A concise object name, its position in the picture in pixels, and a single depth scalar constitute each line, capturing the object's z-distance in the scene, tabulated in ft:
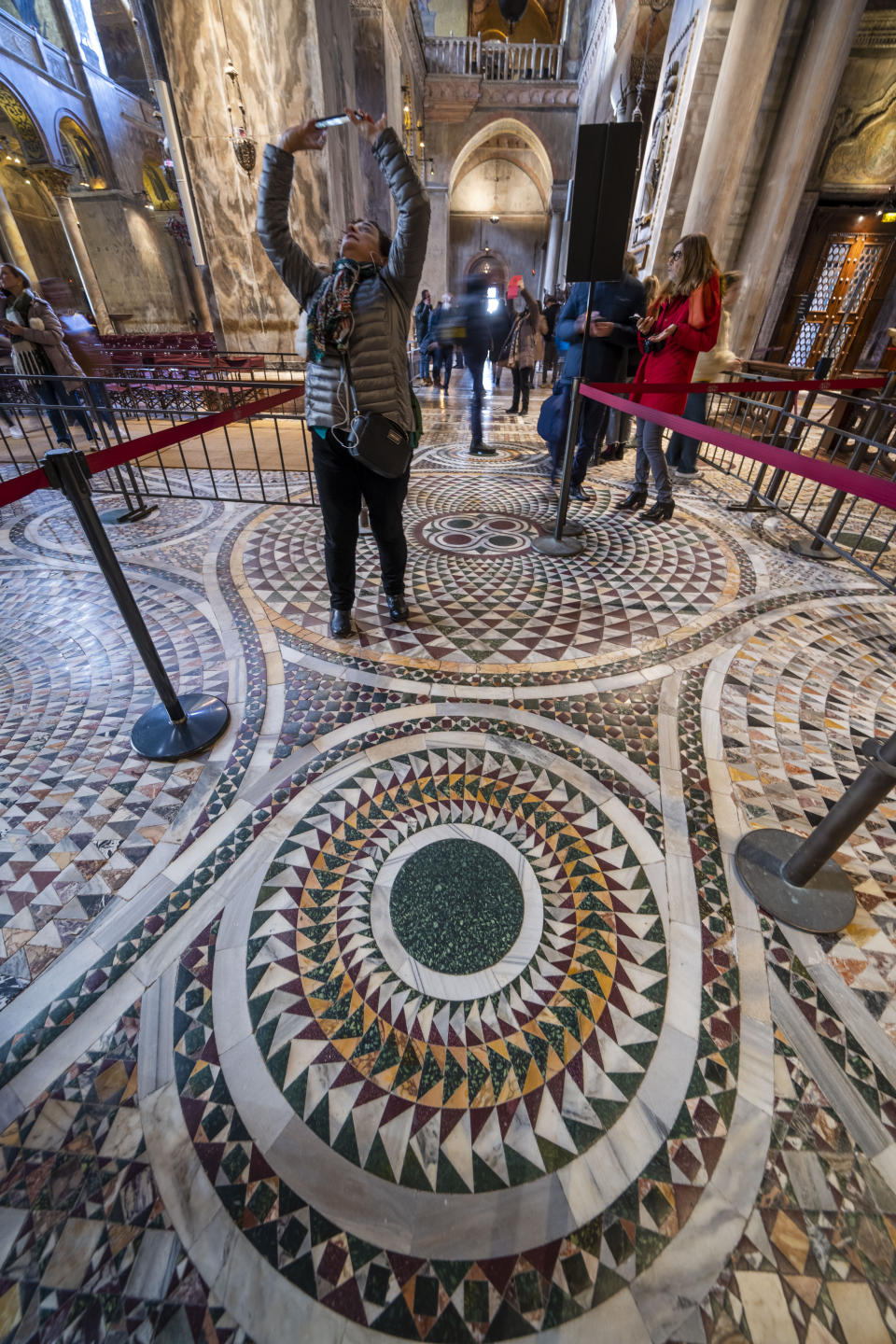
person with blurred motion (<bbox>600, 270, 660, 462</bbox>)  18.78
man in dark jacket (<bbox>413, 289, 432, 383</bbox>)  30.54
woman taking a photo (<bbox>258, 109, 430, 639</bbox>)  6.22
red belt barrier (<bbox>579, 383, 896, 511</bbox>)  4.30
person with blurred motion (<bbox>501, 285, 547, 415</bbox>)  22.48
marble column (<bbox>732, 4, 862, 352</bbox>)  20.58
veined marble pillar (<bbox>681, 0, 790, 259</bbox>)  19.27
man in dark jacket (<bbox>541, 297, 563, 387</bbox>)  32.63
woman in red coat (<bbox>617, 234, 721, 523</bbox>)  10.93
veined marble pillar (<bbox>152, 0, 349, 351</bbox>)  21.17
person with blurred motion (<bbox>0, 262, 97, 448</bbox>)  16.14
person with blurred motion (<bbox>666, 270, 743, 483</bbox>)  13.50
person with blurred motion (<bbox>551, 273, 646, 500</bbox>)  11.89
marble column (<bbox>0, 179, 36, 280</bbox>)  42.19
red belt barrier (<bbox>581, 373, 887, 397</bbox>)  9.54
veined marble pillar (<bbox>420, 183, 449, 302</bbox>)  52.47
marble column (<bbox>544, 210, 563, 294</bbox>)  56.29
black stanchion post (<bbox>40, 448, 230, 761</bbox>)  5.35
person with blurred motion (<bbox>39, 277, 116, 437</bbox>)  19.95
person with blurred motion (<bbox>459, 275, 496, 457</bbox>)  15.99
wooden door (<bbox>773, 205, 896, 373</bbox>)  27.27
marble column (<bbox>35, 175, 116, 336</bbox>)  49.08
